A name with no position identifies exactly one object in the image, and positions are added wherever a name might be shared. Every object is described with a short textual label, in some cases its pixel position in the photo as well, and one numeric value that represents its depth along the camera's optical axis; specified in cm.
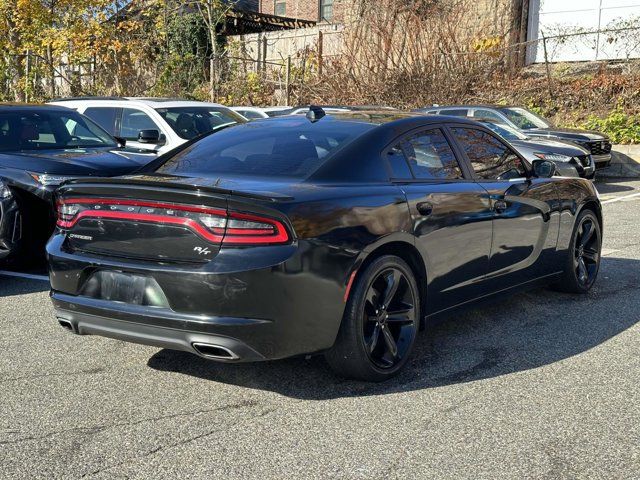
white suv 1038
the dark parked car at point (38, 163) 717
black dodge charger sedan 406
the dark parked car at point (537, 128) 1557
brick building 3445
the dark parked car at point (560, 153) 1403
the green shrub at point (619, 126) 1805
